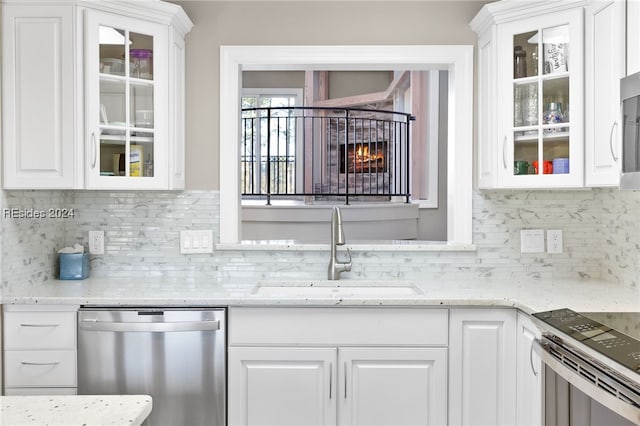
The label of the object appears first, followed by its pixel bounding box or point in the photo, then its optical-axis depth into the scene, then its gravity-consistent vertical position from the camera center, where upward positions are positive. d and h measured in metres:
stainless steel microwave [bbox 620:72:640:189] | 1.69 +0.26
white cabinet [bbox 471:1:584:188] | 2.33 +0.54
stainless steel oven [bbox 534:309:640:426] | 1.37 -0.47
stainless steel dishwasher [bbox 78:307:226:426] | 2.22 -0.65
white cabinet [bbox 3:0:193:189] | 2.36 +0.55
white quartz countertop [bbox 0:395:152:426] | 0.96 -0.40
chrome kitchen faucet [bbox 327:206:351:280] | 2.65 -0.18
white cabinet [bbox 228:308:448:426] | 2.23 -0.69
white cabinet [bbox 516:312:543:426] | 2.00 -0.68
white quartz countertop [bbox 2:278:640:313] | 2.18 -0.39
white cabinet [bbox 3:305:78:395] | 2.24 -0.63
